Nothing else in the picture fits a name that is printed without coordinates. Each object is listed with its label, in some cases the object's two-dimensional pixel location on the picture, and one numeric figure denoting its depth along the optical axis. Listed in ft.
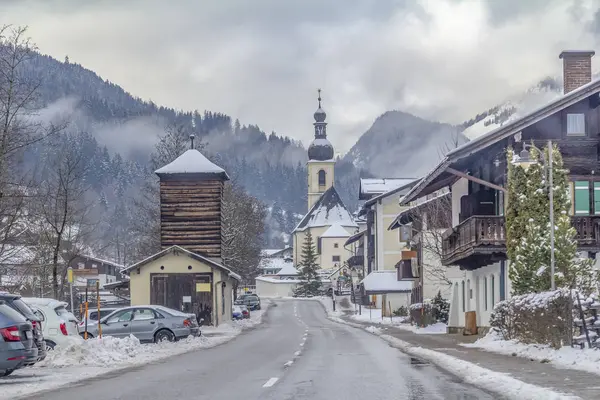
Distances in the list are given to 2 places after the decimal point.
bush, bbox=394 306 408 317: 247.09
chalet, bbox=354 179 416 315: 262.67
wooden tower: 204.44
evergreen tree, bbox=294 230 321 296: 449.89
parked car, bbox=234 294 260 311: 329.31
